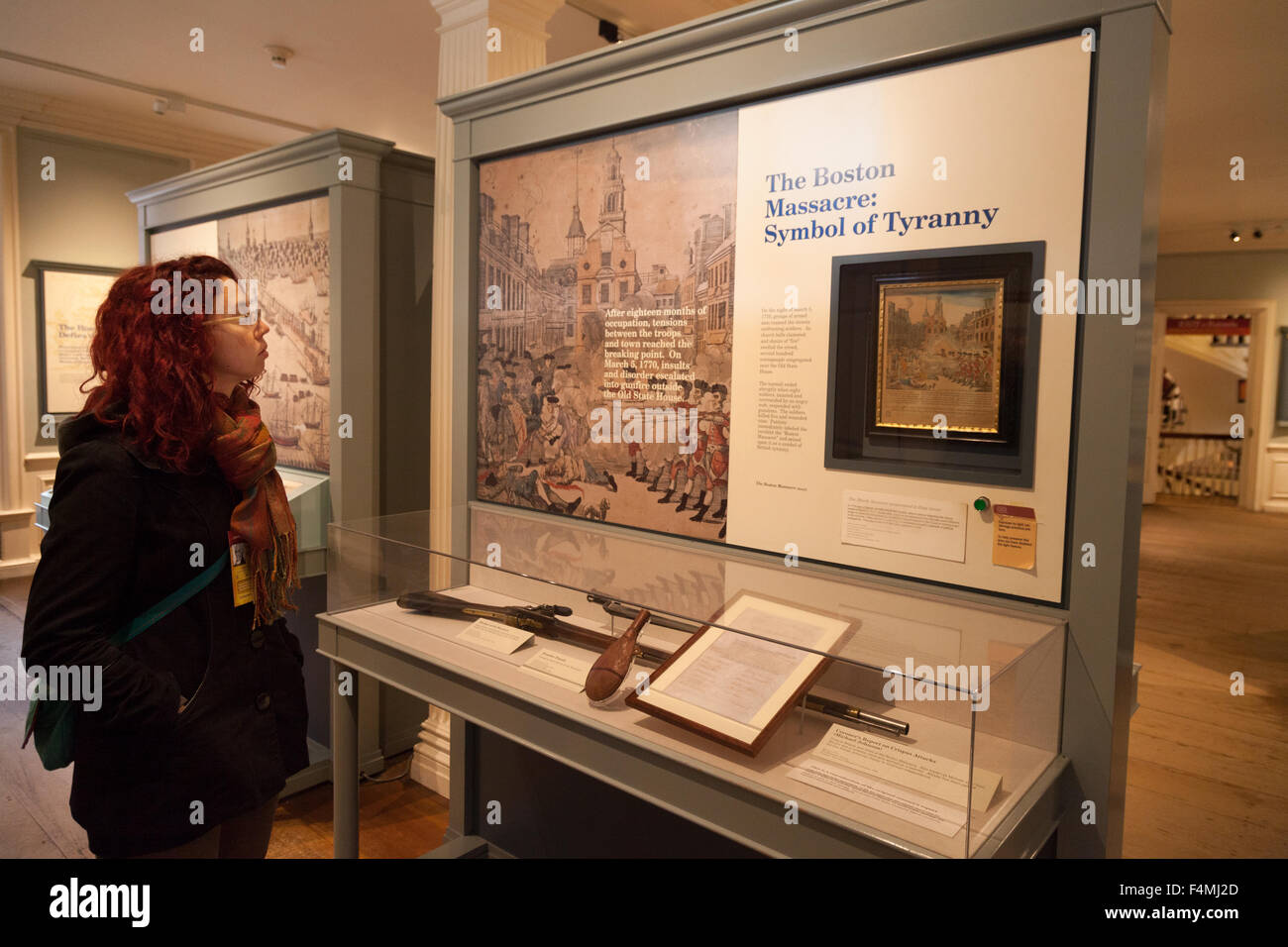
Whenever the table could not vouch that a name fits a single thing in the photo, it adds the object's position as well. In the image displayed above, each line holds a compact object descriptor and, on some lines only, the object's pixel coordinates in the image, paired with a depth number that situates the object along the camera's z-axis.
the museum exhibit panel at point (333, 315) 3.25
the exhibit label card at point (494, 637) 1.96
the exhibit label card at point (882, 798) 1.23
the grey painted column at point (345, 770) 2.28
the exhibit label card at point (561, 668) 1.78
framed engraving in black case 1.60
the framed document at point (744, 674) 1.40
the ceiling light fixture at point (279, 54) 4.98
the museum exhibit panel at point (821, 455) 1.42
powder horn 1.65
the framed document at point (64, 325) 6.28
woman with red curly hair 1.56
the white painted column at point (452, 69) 3.19
